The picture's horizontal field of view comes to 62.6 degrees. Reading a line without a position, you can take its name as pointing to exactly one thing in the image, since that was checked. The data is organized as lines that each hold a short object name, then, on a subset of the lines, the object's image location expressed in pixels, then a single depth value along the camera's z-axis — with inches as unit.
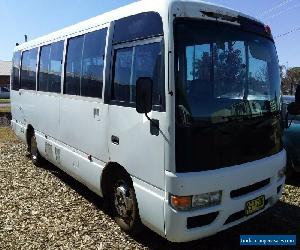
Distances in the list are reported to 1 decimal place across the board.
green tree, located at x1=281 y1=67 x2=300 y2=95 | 1929.0
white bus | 103.0
